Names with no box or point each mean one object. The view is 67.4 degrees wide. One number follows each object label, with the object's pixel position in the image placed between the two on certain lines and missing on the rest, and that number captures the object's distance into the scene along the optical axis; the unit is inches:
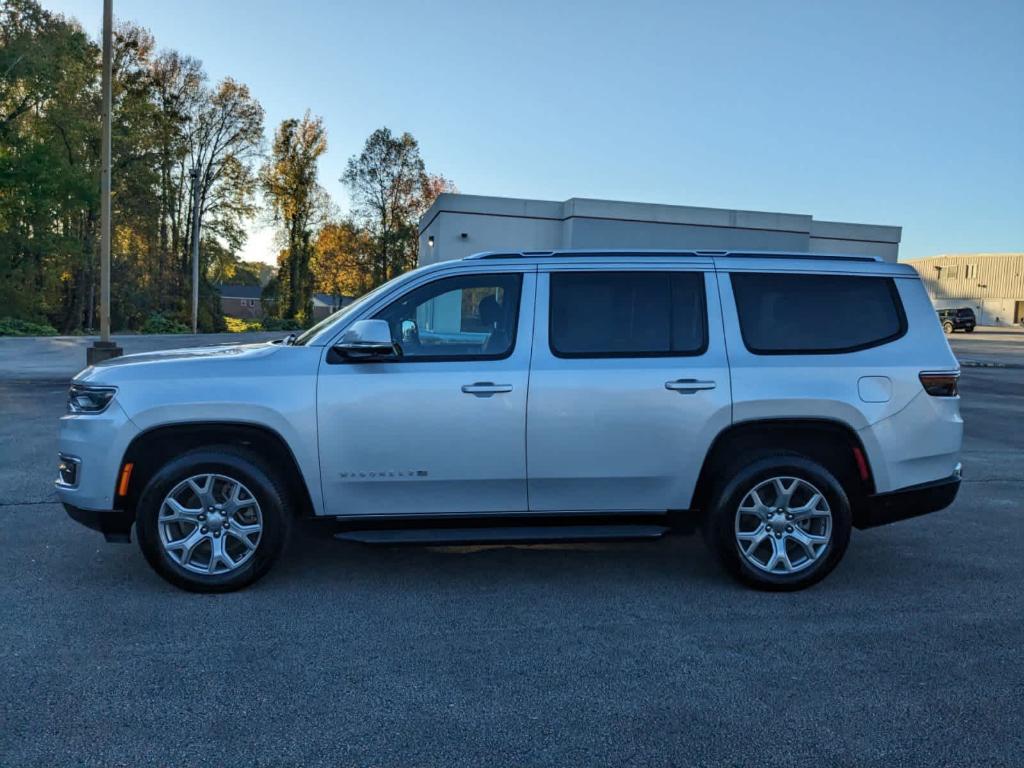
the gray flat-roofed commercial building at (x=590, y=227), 946.7
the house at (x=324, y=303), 2350.6
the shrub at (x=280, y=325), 1884.8
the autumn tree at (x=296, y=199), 2026.3
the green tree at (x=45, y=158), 1198.9
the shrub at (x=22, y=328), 1230.3
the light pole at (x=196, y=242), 1483.8
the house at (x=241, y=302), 3932.1
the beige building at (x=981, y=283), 3036.4
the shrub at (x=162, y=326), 1546.5
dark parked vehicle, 2124.8
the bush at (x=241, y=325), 1920.5
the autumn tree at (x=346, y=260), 1916.8
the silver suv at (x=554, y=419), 169.8
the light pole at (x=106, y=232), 636.1
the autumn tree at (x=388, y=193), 1904.5
